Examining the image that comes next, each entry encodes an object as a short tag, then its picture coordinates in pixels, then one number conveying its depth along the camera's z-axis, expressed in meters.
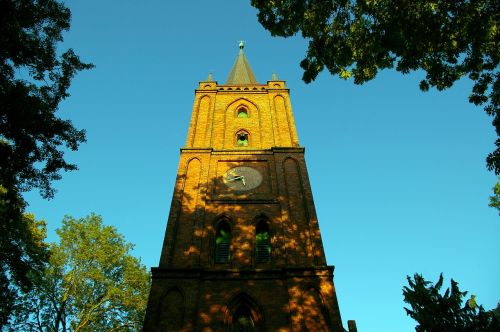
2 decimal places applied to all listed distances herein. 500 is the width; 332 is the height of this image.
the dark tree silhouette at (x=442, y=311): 12.27
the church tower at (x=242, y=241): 11.43
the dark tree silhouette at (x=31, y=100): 8.30
